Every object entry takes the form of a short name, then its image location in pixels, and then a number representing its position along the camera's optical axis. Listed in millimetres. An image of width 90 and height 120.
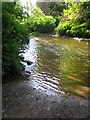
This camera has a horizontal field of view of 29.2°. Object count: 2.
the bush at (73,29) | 18578
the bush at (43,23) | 24453
